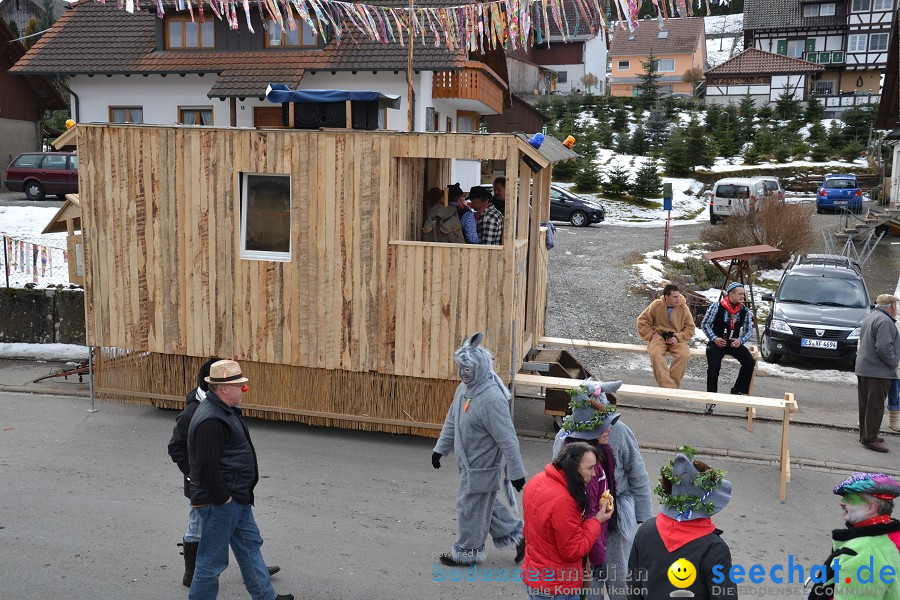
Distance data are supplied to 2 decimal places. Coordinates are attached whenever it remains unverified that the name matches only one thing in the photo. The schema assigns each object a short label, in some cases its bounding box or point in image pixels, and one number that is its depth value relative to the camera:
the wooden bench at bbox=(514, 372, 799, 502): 7.98
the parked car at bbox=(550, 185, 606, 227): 27.94
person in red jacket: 4.24
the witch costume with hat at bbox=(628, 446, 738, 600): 3.64
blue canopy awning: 8.90
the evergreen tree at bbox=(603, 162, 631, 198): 32.06
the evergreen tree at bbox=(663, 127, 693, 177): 35.91
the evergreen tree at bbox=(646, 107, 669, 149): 41.59
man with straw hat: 5.07
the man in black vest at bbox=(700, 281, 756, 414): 10.08
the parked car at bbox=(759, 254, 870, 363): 13.48
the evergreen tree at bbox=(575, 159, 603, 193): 33.00
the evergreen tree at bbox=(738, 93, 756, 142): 44.91
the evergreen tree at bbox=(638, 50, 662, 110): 48.69
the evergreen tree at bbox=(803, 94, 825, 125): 45.81
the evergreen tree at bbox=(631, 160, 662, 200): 31.80
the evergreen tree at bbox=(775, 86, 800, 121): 46.28
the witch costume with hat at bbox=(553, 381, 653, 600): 4.85
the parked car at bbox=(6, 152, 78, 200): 25.44
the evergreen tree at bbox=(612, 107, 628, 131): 44.78
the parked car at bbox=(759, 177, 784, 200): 31.38
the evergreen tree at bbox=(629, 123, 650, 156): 40.00
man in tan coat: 10.20
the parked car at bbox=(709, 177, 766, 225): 27.47
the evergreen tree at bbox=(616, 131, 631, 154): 40.09
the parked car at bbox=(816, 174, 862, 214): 31.56
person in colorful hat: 3.62
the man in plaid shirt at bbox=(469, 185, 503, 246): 9.30
